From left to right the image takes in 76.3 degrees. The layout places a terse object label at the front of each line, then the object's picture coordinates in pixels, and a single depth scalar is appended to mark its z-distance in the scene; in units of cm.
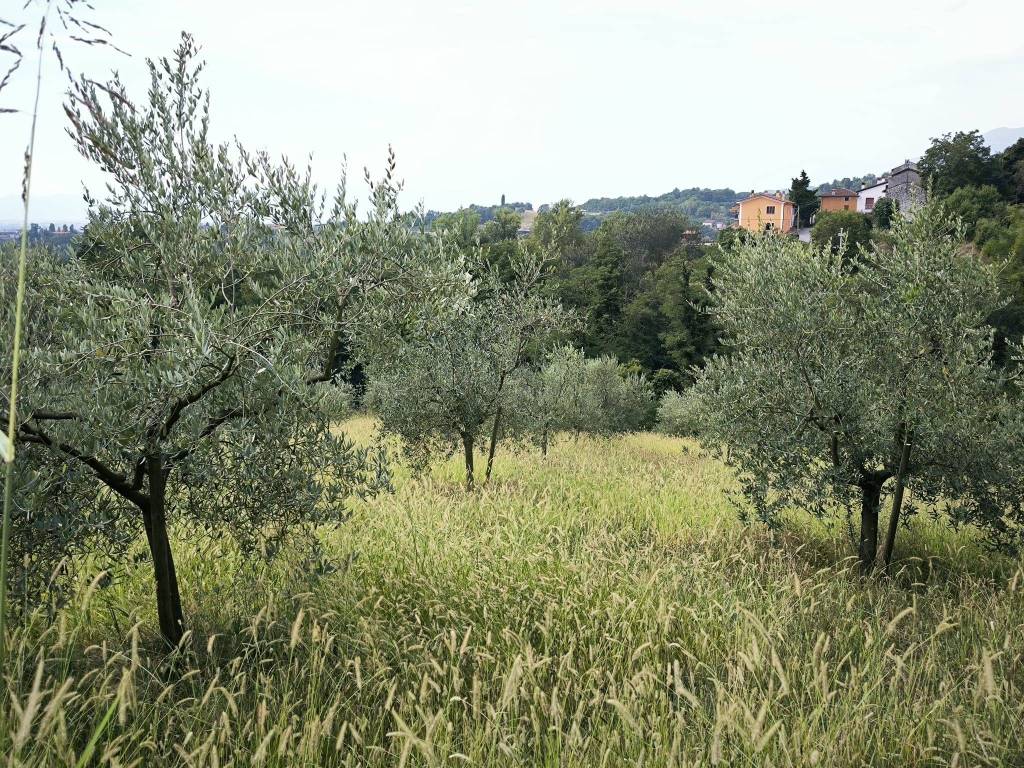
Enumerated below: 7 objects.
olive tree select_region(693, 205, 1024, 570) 879
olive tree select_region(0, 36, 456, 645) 465
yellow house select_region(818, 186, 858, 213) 12500
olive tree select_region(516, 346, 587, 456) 2119
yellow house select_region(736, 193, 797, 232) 11381
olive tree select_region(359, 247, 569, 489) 1458
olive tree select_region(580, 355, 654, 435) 3047
